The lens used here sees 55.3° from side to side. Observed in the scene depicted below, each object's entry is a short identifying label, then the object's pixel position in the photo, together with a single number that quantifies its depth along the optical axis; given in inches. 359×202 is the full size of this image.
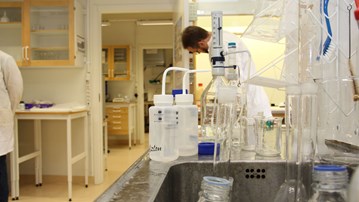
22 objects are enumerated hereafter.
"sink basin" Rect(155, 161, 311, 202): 34.4
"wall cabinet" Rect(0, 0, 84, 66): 136.3
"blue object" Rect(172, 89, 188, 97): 42.6
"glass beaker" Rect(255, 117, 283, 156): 40.2
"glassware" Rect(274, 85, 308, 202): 26.8
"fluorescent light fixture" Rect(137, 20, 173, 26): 241.8
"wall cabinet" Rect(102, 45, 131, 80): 247.0
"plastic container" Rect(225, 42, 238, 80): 38.9
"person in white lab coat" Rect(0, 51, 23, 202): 106.4
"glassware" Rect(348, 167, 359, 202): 20.4
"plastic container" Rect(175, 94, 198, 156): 38.2
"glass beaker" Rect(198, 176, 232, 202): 23.0
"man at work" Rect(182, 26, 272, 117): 60.2
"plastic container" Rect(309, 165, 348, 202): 21.0
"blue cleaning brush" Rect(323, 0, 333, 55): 37.9
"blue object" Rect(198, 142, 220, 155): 38.7
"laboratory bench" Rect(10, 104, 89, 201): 123.1
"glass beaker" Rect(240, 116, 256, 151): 43.2
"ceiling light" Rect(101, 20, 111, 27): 244.1
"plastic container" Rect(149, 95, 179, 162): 34.6
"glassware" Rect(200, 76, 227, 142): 36.6
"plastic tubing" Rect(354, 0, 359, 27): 26.3
